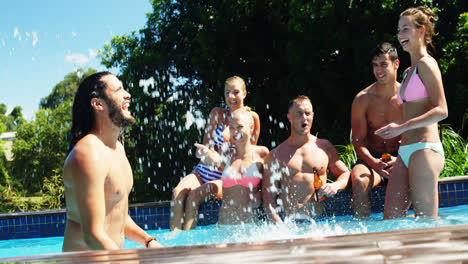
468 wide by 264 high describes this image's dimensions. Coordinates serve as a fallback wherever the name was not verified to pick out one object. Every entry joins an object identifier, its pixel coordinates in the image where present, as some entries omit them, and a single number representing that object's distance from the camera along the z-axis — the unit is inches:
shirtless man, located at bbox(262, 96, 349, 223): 213.9
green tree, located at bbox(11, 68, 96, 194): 1226.3
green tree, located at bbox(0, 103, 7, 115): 3273.9
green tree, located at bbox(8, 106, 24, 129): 3292.1
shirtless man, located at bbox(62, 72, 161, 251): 92.7
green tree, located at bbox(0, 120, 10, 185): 1106.4
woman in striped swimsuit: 233.6
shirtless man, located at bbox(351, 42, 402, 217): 214.5
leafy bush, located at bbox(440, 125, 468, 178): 307.7
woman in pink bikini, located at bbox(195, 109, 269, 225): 219.5
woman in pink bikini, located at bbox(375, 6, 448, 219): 163.0
